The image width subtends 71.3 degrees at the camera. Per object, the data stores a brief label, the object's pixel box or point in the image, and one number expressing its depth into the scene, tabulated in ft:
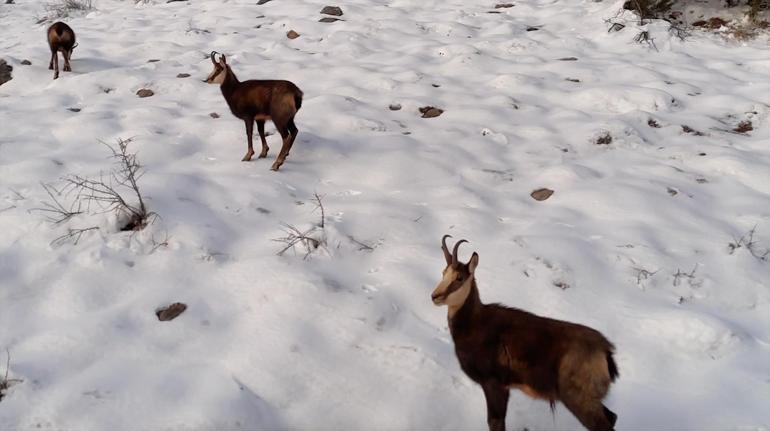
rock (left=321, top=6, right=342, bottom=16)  37.99
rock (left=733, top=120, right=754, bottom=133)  22.73
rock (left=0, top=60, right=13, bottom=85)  27.36
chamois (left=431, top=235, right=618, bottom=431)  8.45
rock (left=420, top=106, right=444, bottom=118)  24.93
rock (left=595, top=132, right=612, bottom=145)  21.90
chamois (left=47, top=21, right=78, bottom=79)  27.71
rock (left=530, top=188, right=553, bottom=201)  18.48
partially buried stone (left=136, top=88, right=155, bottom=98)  26.32
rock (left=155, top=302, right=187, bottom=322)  12.76
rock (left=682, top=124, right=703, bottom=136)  22.48
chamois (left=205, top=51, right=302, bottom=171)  19.76
